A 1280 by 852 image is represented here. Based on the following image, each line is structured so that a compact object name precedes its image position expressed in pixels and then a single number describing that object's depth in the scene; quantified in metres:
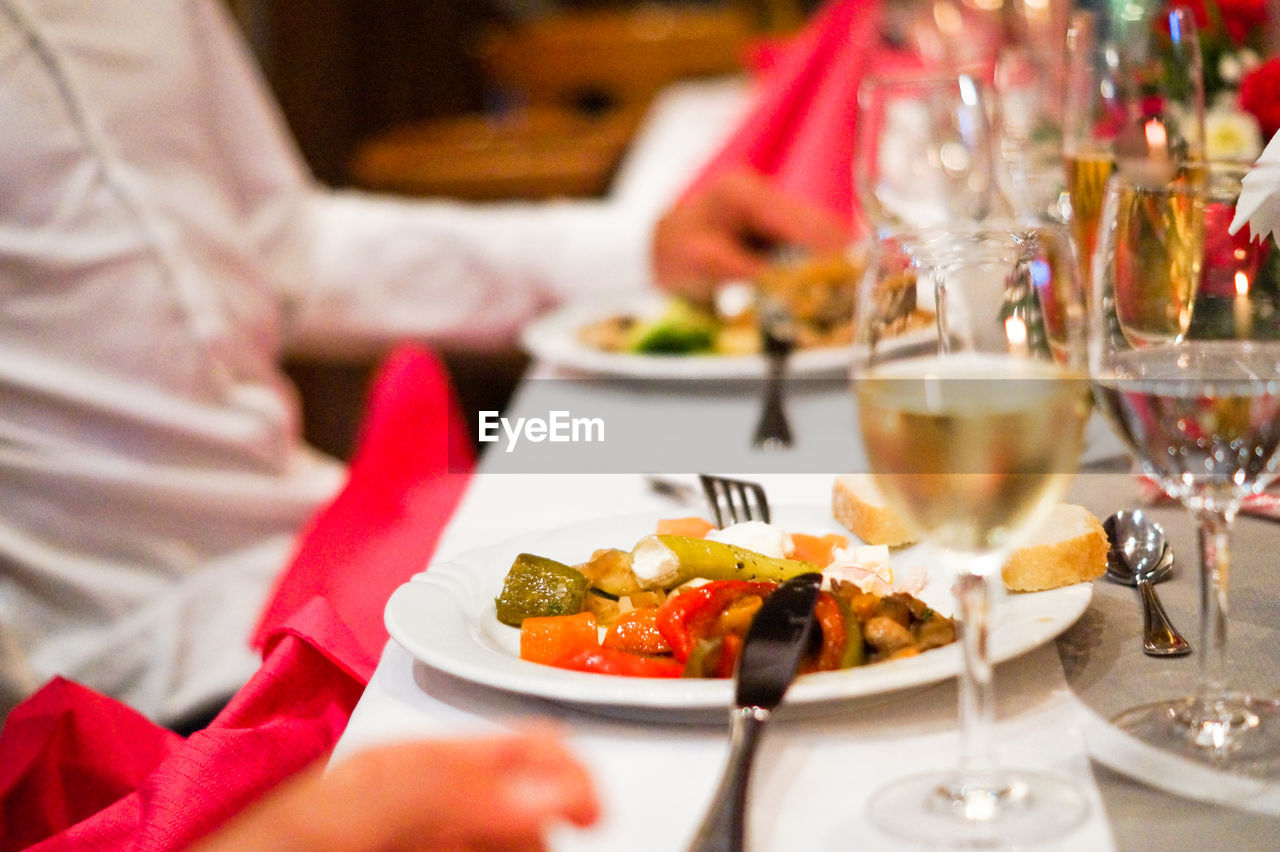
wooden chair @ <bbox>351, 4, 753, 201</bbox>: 2.75
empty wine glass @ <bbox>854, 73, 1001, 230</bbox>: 1.06
